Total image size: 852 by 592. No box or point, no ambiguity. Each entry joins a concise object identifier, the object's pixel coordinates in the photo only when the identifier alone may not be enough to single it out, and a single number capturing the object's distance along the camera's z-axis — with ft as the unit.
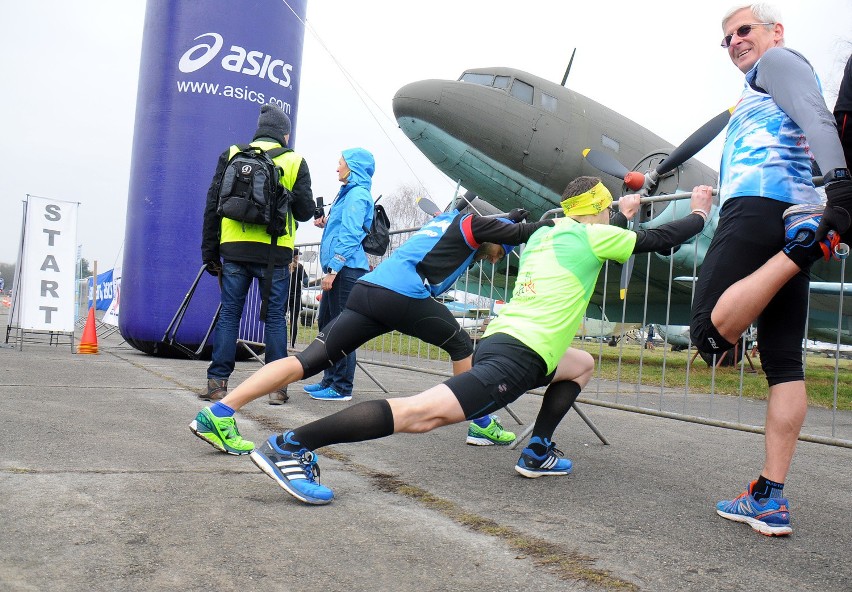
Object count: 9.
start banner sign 27.45
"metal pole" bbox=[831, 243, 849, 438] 13.84
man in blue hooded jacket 17.63
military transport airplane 39.91
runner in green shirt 7.94
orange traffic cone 27.12
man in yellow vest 15.16
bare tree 182.60
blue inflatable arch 25.29
